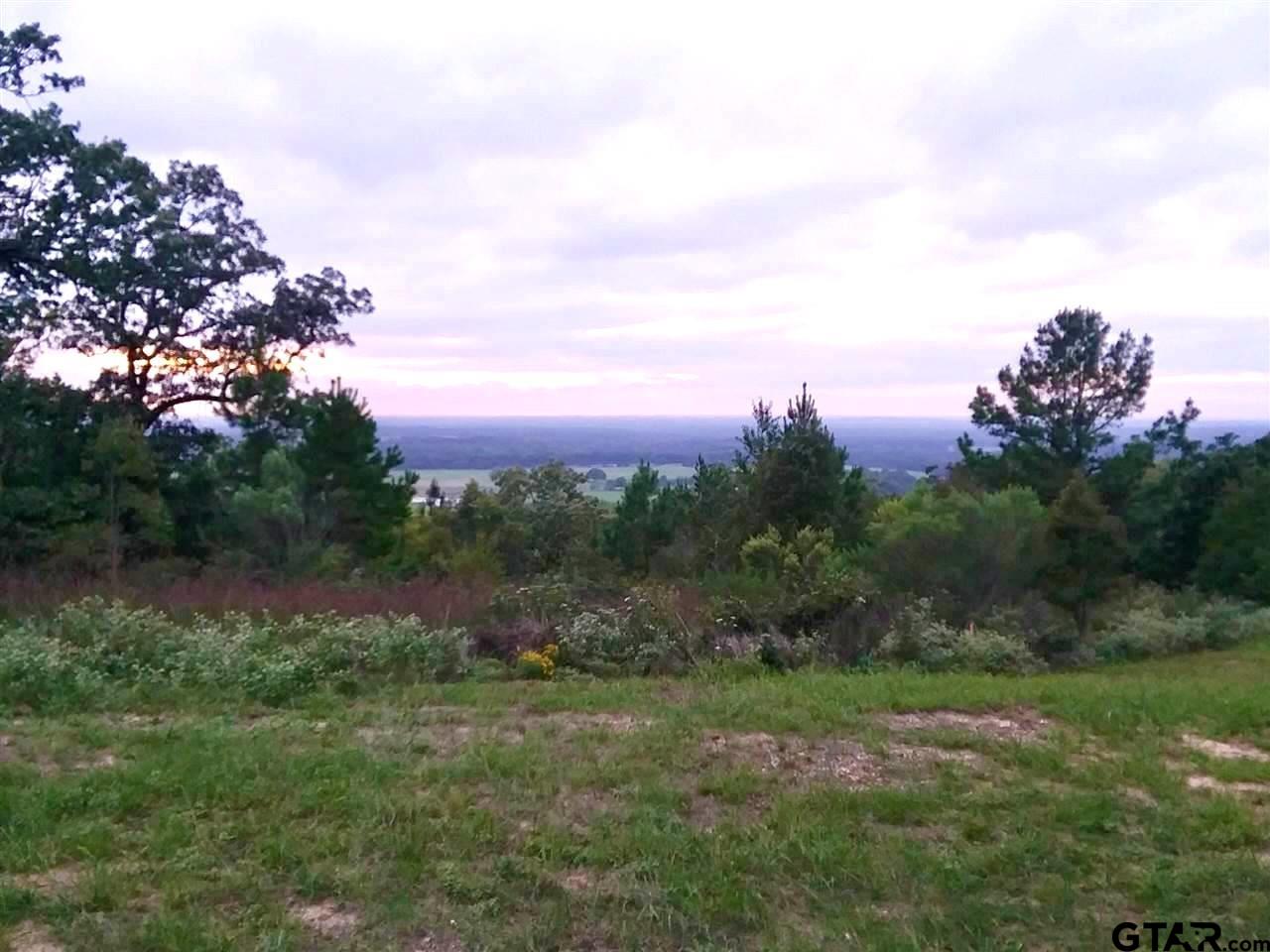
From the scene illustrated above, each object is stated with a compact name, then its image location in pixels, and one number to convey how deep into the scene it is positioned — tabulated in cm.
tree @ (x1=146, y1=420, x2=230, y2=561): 2417
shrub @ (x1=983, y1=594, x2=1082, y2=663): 1209
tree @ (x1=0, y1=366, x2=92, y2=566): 2153
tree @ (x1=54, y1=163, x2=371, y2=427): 2514
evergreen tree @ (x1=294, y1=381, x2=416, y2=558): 2416
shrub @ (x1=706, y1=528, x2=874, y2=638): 1001
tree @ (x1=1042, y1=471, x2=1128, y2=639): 1759
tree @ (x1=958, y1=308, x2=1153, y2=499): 3262
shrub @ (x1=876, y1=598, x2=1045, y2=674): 985
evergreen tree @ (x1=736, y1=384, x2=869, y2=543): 1574
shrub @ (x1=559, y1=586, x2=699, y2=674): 908
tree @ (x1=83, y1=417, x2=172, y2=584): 2283
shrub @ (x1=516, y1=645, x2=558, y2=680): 875
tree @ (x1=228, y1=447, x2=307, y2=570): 2120
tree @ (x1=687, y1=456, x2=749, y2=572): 1546
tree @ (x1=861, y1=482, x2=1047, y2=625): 1354
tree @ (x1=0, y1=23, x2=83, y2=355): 2111
